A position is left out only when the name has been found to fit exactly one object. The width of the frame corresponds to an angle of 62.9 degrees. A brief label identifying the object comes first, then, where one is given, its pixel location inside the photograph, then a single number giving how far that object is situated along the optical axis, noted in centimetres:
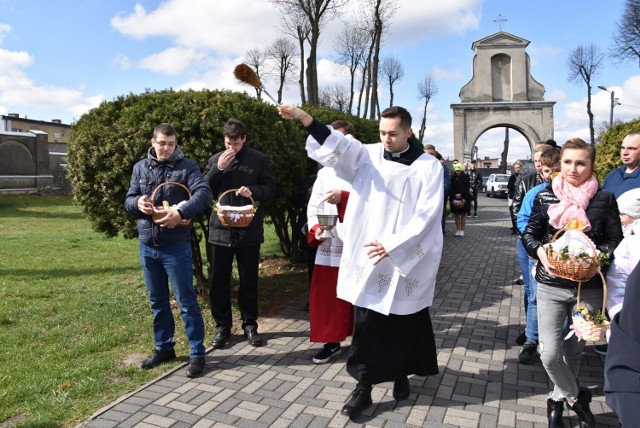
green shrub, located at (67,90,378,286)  569
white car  3506
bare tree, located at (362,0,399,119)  2700
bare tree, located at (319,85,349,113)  5314
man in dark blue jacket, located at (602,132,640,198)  533
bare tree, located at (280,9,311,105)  2348
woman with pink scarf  334
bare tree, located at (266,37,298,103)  3962
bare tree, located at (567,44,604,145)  4638
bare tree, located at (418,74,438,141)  5952
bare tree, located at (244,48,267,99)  3962
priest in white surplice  361
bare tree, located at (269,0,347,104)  2039
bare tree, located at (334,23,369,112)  3881
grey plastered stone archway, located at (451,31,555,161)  4153
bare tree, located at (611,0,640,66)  2839
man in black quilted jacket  436
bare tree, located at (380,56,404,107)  5376
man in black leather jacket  509
